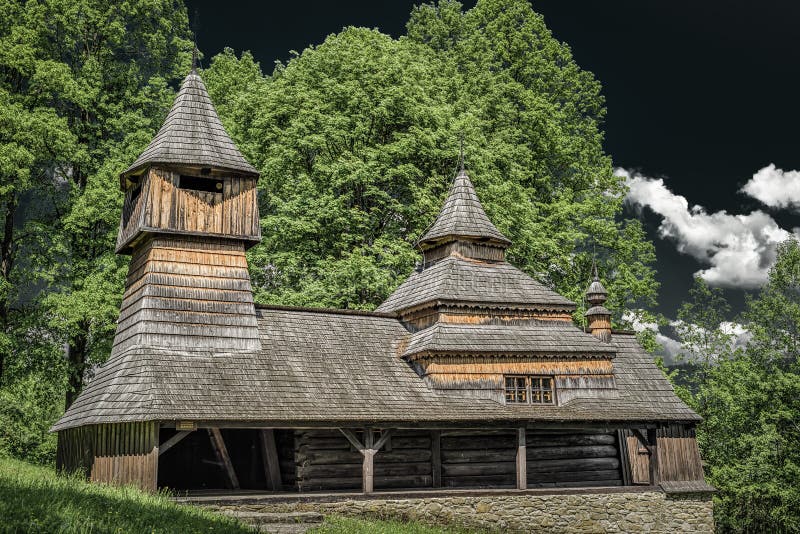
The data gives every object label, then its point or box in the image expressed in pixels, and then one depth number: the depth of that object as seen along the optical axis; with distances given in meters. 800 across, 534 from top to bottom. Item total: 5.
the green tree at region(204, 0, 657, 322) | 33.56
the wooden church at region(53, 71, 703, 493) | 20.36
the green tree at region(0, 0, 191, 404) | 30.73
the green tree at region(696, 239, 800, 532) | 37.31
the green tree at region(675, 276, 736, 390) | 45.28
